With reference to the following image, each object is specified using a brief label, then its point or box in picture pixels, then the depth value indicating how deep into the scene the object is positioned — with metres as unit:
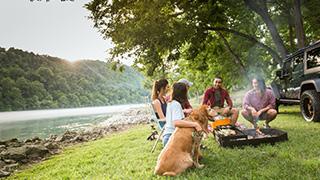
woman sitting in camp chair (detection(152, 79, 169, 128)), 7.20
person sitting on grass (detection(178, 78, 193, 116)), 7.00
